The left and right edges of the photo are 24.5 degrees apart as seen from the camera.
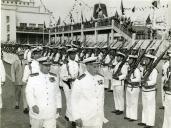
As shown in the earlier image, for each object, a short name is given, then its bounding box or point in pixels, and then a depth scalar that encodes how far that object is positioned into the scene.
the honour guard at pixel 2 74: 9.15
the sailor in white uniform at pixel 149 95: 8.55
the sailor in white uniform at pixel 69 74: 8.98
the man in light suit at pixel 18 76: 10.41
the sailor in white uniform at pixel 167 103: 7.21
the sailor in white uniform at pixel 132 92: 9.27
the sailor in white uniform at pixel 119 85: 10.25
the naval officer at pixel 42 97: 5.75
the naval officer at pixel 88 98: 5.50
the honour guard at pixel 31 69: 8.16
